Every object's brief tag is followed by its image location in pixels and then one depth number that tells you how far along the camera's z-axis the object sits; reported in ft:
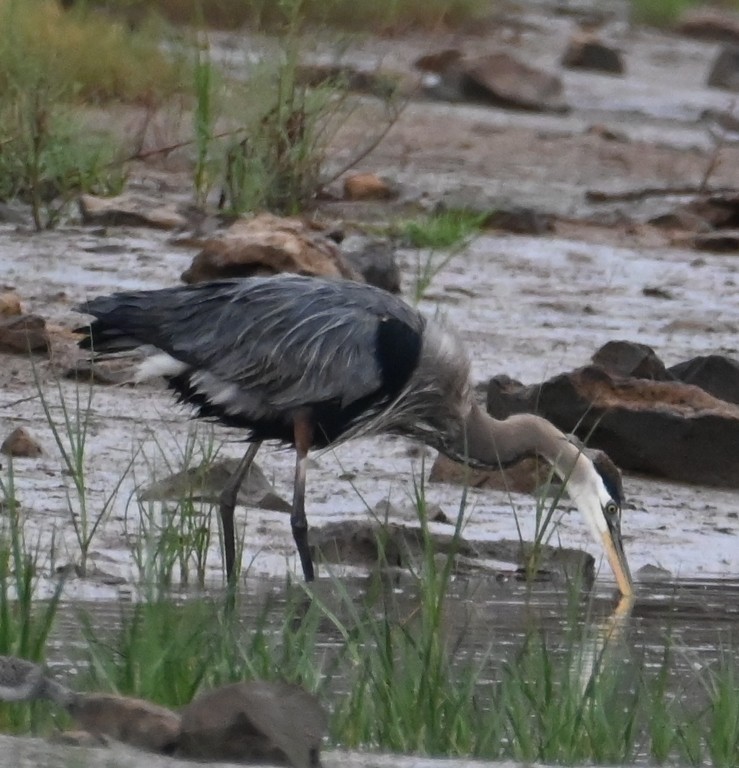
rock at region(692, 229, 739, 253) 68.13
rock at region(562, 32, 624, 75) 128.77
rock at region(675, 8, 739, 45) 159.74
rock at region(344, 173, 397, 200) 70.38
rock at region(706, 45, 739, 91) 127.75
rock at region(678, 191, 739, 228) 72.59
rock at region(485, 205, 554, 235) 68.03
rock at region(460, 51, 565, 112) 105.29
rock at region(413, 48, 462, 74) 112.27
